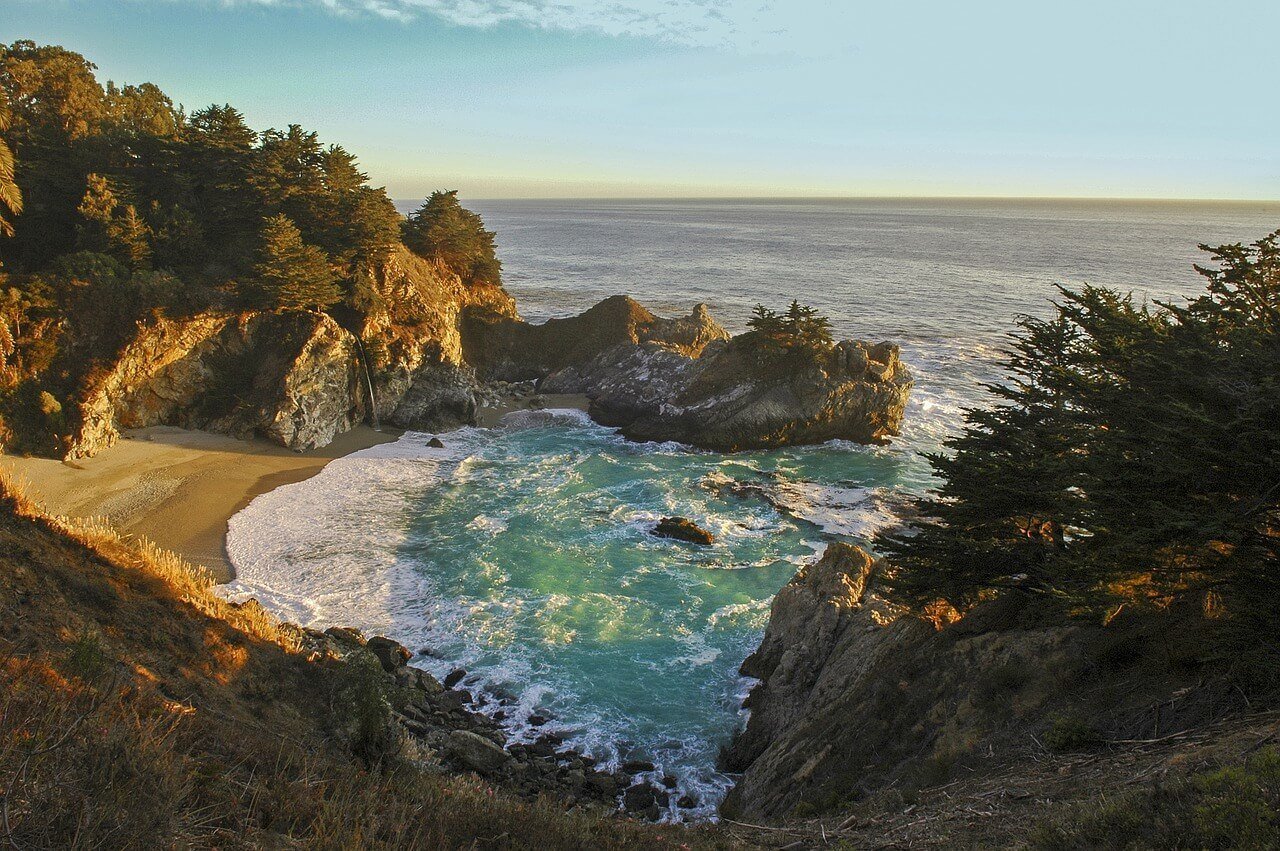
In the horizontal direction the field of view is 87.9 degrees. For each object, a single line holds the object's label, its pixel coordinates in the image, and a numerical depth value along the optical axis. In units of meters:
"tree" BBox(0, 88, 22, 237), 25.93
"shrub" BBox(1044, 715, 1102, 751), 8.67
